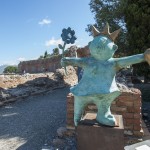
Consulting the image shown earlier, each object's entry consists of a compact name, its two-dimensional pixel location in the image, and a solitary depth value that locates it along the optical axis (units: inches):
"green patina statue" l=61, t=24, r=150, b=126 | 67.4
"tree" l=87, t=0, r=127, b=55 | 264.9
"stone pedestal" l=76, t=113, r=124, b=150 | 69.6
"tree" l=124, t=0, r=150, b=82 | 205.5
